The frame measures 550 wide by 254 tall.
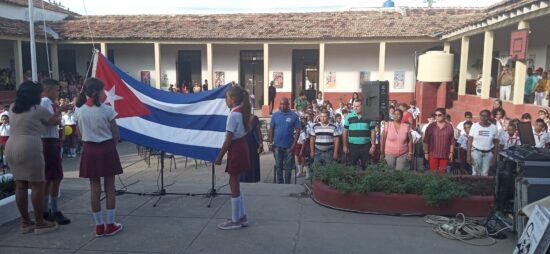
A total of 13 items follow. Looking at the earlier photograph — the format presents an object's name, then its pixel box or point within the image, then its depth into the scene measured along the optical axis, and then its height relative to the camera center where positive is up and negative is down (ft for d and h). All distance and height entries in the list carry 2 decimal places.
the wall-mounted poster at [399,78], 74.69 +0.66
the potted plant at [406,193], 18.79 -4.72
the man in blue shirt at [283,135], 27.12 -3.25
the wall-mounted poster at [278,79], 77.92 +0.32
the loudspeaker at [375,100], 26.43 -1.08
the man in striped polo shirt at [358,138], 27.04 -3.37
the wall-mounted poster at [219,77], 79.30 +0.58
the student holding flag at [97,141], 15.75 -2.16
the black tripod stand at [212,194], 21.86 -5.50
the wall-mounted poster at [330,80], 77.05 +0.23
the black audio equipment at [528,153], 14.98 -2.39
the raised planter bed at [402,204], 18.81 -5.14
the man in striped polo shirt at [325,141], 26.99 -3.54
